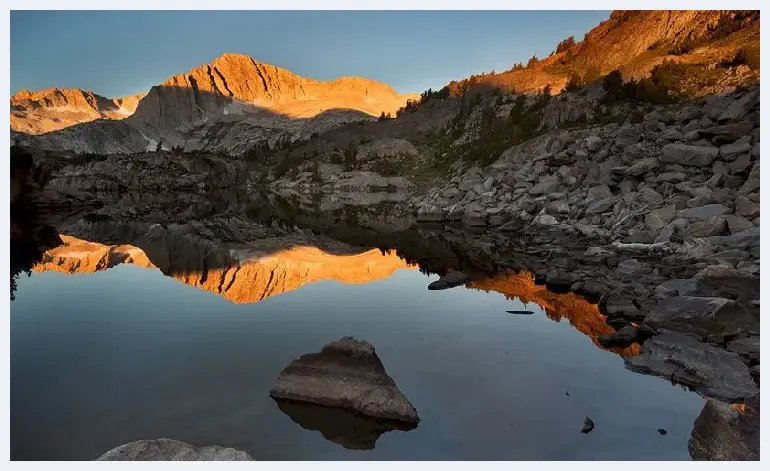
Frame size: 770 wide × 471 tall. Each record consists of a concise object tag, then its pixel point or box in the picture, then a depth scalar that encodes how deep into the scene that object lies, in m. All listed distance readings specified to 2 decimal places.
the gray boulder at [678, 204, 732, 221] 17.15
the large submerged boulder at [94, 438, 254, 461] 5.22
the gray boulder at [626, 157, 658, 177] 23.11
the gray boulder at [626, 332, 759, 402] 7.50
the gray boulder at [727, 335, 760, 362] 8.41
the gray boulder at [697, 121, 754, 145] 20.47
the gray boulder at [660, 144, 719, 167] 20.75
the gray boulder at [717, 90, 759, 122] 21.33
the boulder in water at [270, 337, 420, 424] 6.76
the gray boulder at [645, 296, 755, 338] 9.24
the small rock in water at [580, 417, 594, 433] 6.43
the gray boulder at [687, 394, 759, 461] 5.32
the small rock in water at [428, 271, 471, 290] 14.96
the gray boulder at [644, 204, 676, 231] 18.88
